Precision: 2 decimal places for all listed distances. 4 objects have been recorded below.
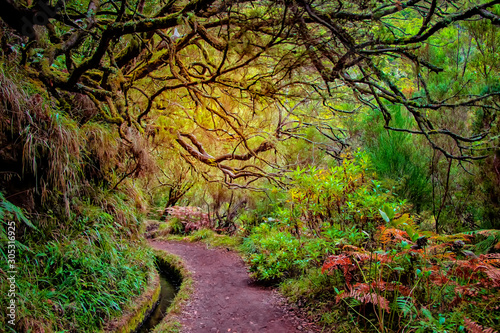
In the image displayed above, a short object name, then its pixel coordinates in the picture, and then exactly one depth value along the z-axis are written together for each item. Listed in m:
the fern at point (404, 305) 2.45
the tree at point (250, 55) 2.50
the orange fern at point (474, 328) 2.14
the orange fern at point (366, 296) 2.63
